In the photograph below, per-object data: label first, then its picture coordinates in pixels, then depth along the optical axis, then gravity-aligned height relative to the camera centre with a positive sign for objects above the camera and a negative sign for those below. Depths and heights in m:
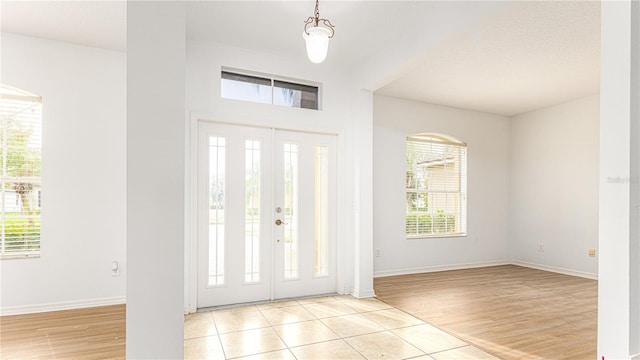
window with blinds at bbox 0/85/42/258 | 3.65 +0.08
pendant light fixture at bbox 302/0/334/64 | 2.66 +1.09
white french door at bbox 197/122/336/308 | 3.87 -0.43
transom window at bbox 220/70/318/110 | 4.03 +1.10
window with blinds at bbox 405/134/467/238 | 5.89 -0.12
